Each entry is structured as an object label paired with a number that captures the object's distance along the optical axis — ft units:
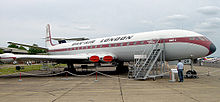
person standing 35.78
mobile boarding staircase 40.63
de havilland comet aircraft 40.29
